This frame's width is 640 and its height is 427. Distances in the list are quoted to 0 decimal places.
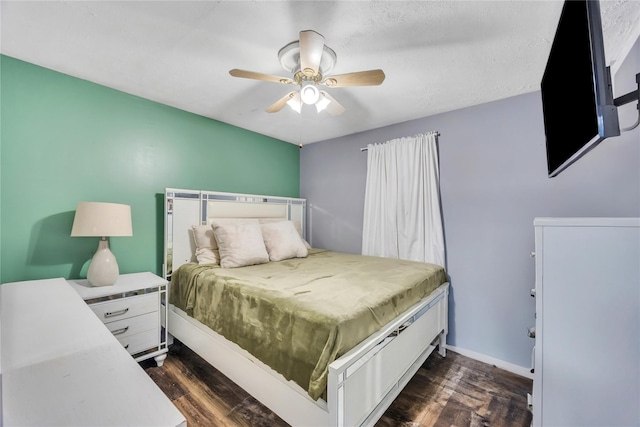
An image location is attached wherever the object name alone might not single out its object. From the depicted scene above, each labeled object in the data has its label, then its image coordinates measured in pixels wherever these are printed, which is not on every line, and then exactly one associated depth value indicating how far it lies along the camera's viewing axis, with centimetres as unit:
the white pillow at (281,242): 277
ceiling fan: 149
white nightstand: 185
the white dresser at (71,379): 60
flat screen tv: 81
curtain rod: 271
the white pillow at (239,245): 239
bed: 125
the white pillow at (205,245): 252
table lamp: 187
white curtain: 270
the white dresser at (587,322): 108
